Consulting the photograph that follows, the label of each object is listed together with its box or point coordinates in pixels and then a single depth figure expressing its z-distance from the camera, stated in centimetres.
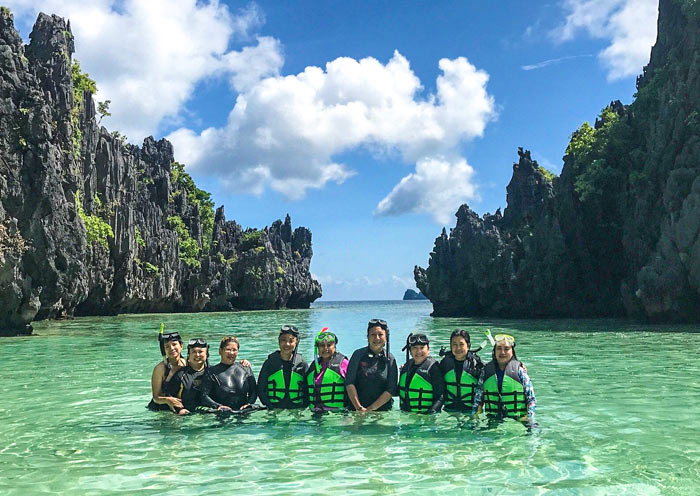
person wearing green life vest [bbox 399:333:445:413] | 910
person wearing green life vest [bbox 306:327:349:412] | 934
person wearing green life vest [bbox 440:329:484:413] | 909
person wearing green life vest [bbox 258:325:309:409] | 960
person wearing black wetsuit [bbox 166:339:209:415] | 930
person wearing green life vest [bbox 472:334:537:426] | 852
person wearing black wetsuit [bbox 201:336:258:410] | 920
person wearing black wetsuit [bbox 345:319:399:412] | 912
